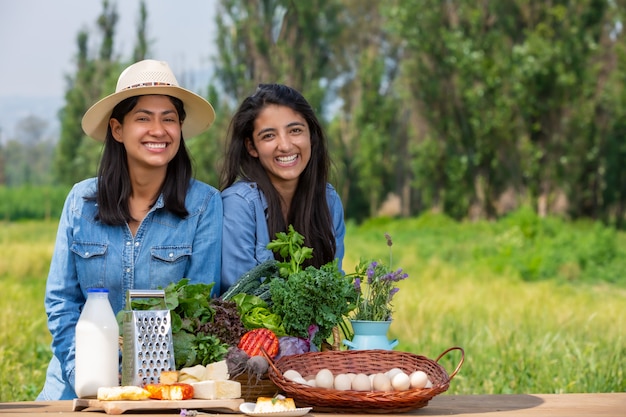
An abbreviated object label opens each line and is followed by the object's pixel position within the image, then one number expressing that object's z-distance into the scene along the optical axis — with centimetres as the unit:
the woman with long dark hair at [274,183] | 365
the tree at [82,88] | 3516
